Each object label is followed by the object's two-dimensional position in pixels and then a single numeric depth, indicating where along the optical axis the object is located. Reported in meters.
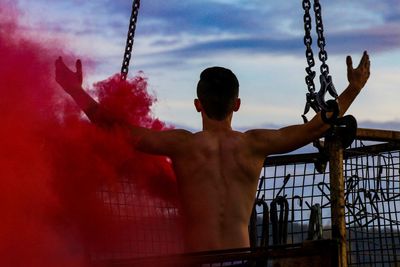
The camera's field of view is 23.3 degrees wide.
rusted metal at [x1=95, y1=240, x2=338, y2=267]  4.54
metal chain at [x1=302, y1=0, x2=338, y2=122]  6.18
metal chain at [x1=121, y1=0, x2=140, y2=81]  6.70
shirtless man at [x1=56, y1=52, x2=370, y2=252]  5.90
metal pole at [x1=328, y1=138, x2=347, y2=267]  5.67
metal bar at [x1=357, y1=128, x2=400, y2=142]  6.80
